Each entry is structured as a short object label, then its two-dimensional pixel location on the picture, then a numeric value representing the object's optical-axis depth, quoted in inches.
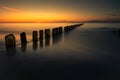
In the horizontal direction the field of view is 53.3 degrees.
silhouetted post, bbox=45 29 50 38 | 671.8
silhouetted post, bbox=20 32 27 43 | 467.5
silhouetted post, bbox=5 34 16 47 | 369.7
